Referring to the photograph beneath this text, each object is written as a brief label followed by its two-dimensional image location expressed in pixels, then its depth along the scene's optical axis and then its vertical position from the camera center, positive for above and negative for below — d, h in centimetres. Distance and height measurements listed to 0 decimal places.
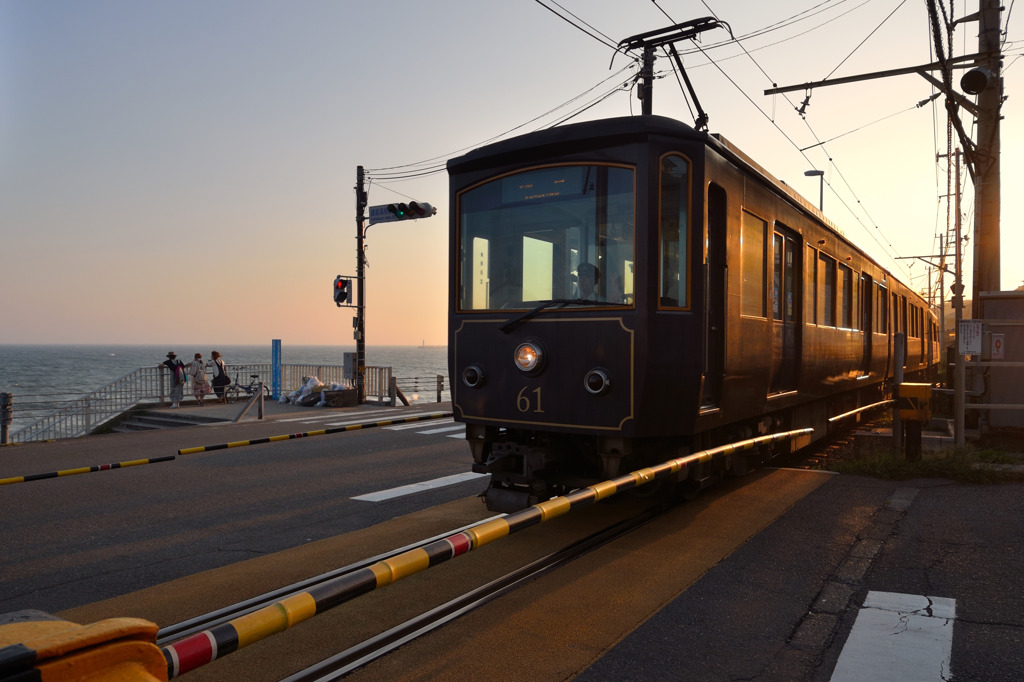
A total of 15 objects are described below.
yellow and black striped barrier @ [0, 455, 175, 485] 681 -124
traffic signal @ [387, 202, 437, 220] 2017 +375
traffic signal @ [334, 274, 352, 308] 2184 +166
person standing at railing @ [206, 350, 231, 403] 2180 -91
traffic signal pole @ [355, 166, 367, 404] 2247 +164
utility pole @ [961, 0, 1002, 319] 1283 +318
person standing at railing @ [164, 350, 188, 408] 2056 -90
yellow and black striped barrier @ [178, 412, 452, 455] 859 -112
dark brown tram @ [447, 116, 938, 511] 568 +39
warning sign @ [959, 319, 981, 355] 1024 +21
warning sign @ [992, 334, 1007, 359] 1127 +8
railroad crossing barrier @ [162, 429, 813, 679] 221 -86
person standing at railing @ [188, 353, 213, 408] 2117 -98
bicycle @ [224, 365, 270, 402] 2267 -134
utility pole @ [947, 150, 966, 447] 1035 -69
